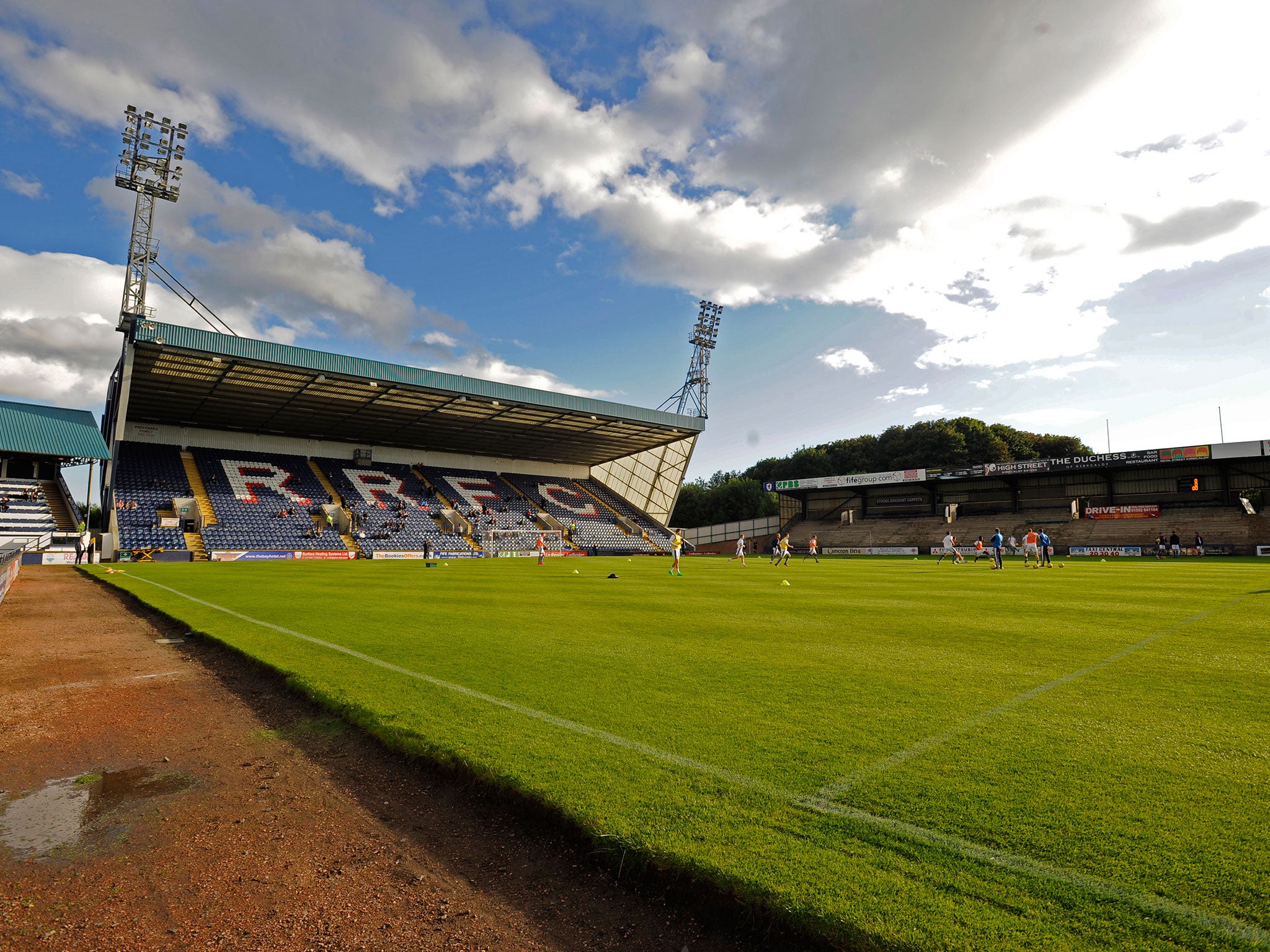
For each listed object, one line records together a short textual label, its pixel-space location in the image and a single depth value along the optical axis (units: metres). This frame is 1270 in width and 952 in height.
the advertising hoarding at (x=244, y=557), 33.78
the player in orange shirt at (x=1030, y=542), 26.25
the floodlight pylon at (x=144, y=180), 31.86
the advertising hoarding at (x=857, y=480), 50.44
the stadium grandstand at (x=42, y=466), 33.19
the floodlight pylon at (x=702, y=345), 56.28
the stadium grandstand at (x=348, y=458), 34.25
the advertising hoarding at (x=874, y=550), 46.44
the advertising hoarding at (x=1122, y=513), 42.47
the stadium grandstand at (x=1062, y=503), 39.03
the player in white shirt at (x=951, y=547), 29.72
